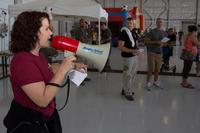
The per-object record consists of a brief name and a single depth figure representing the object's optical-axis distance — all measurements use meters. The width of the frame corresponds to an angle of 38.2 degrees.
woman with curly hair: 1.34
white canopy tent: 6.58
